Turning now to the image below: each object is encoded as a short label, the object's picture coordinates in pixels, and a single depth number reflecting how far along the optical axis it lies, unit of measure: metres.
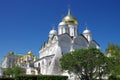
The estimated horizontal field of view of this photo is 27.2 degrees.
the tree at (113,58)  40.72
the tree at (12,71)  75.75
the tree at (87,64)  42.25
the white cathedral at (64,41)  71.11
